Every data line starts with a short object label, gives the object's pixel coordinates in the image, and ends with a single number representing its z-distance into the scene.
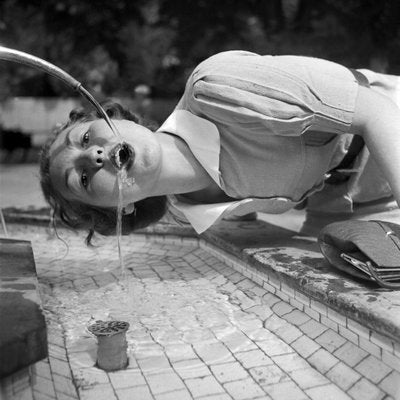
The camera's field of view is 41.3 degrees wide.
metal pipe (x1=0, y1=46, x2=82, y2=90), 0.65
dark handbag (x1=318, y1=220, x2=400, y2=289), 0.64
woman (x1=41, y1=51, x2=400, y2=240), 0.75
